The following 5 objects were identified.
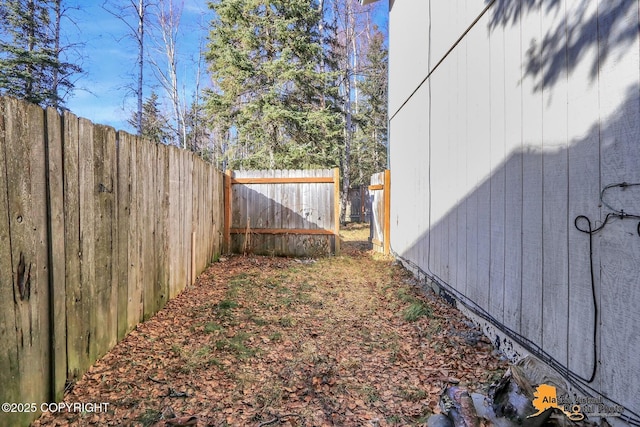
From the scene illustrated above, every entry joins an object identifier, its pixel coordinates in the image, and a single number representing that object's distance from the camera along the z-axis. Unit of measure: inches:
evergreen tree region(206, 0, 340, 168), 372.5
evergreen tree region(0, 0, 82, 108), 332.5
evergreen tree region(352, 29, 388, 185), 597.9
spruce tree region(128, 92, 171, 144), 632.4
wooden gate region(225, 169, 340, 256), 254.5
